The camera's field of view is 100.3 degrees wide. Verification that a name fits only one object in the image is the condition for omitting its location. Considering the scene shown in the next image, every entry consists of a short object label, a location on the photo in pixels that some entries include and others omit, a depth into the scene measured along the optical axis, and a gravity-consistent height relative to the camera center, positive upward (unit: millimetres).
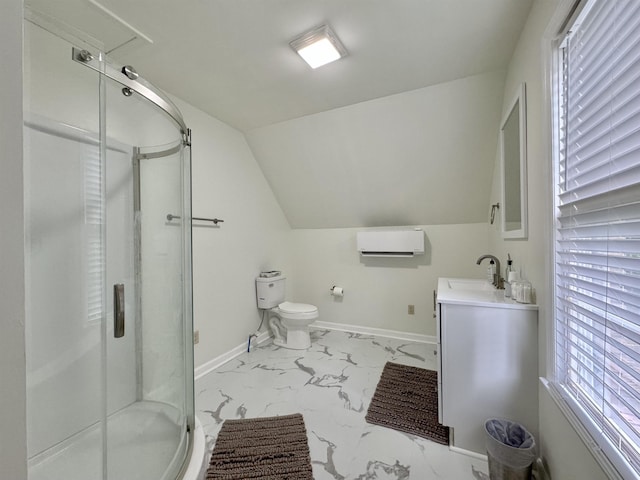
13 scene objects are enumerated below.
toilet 2746 -786
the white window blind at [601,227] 717 +35
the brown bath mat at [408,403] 1608 -1139
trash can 1132 -951
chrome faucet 1841 -289
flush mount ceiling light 1479 +1125
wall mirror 1449 +436
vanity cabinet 1331 -662
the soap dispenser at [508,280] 1505 -249
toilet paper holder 3334 -659
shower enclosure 1266 -162
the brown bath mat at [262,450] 1309 -1143
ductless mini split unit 2881 -52
